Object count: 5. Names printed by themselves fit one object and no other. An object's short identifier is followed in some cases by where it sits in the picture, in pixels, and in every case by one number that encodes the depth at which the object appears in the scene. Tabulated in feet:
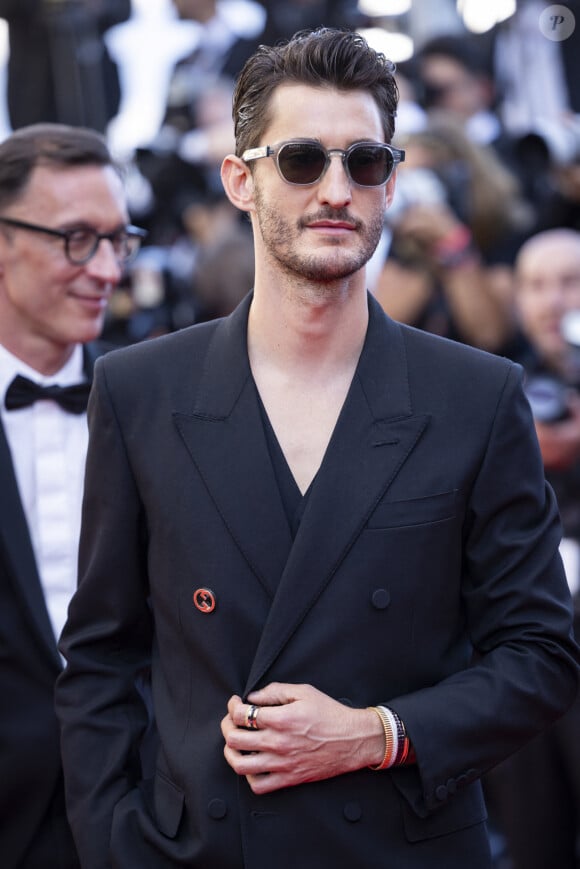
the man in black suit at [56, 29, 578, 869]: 17.11
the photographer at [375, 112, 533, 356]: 38.24
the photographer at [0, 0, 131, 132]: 65.72
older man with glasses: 22.17
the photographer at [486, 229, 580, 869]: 29.45
